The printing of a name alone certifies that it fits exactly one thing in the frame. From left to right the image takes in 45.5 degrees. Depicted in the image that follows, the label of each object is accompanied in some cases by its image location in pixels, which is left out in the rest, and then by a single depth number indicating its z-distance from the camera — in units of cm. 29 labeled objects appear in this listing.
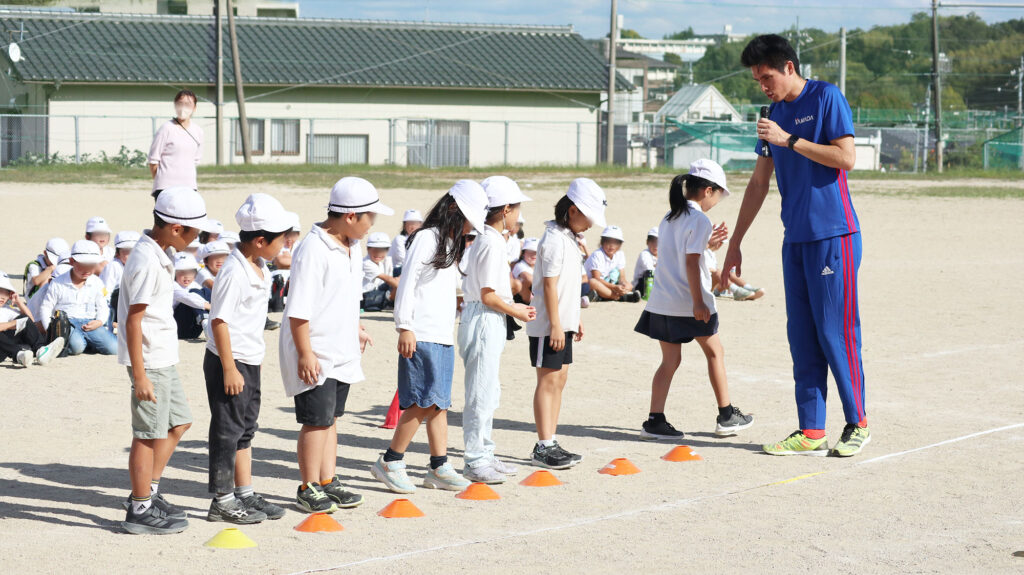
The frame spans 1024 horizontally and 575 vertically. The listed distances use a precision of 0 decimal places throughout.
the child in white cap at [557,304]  702
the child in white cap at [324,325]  587
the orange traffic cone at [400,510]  602
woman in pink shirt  1166
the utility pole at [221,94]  3947
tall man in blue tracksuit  720
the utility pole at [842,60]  5306
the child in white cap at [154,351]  555
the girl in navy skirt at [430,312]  640
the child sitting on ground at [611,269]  1420
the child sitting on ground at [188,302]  1132
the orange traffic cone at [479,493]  641
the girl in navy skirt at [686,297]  780
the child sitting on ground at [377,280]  1343
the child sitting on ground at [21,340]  995
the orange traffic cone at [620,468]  693
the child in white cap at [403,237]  1346
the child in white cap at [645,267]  1465
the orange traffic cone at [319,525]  573
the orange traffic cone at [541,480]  669
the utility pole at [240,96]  3962
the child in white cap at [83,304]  1054
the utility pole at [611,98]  4194
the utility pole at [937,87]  4034
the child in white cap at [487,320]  663
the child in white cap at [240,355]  579
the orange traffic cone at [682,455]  727
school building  4034
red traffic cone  812
